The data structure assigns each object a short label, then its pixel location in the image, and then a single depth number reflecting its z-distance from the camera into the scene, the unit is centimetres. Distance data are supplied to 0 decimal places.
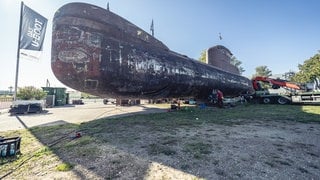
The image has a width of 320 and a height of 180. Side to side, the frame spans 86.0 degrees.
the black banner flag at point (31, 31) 1311
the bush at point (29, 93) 1488
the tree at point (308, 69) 2943
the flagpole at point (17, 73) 1274
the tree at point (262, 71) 7412
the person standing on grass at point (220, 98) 1277
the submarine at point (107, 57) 645
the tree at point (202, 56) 4262
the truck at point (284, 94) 1429
